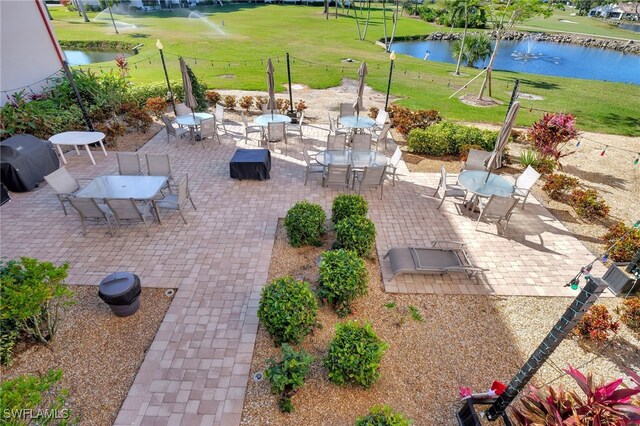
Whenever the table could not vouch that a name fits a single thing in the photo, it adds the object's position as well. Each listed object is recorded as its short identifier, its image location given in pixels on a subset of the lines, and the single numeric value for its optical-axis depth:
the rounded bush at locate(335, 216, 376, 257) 6.96
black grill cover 9.38
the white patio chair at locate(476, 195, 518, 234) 7.86
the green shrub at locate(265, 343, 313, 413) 4.52
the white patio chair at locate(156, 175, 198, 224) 8.14
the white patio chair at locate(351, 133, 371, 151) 11.05
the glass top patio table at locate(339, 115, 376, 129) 12.51
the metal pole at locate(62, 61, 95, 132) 11.50
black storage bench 10.11
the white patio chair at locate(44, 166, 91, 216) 8.30
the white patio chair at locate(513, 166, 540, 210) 8.98
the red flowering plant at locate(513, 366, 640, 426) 3.68
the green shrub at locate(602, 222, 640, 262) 7.43
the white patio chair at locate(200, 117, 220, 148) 12.28
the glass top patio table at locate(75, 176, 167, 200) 7.97
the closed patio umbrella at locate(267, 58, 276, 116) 12.61
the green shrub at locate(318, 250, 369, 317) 5.89
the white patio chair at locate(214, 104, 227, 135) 13.81
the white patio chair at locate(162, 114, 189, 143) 12.09
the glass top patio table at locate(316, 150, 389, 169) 10.01
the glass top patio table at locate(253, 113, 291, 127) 12.67
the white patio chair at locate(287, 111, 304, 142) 13.70
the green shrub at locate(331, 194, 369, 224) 7.64
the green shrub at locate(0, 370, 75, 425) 3.10
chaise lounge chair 6.75
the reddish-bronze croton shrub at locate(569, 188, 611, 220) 8.92
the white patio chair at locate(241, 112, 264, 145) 12.79
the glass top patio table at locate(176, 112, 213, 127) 12.51
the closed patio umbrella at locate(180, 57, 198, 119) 11.54
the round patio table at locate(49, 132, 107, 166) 10.74
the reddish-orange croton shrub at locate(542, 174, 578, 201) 9.73
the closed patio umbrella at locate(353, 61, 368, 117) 12.61
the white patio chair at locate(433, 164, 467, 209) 9.08
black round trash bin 5.59
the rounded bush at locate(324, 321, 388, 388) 4.69
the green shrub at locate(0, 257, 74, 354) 4.55
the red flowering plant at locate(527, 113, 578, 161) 10.77
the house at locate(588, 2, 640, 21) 89.94
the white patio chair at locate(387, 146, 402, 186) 10.07
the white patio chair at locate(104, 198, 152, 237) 7.47
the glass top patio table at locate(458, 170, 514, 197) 8.57
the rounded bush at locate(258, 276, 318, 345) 5.20
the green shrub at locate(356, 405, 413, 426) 3.86
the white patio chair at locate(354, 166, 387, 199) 9.07
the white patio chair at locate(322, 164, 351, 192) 9.36
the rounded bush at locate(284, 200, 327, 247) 7.42
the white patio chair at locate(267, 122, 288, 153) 12.23
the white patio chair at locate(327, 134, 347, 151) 11.10
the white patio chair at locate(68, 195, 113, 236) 7.44
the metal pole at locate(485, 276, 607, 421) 3.15
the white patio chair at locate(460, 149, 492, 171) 9.95
